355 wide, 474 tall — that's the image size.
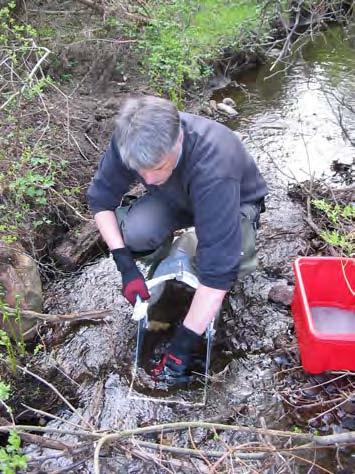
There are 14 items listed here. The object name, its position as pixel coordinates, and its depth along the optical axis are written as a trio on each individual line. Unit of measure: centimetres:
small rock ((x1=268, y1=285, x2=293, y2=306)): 287
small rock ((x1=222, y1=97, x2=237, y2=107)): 522
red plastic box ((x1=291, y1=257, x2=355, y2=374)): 213
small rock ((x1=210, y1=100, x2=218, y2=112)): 506
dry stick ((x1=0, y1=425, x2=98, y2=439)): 181
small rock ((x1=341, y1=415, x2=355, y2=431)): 223
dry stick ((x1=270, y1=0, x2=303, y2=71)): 392
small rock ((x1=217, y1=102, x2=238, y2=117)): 504
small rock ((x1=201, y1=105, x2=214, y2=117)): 500
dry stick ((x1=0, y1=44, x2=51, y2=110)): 304
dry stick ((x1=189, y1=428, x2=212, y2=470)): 182
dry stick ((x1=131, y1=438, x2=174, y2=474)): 184
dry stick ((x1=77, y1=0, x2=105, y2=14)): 490
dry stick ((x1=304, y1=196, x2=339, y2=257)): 299
